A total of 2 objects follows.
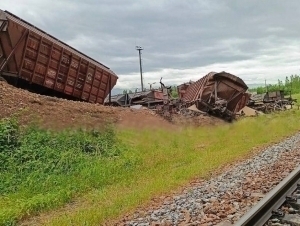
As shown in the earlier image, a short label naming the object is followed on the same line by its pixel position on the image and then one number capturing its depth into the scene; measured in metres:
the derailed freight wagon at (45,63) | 14.70
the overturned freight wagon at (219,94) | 22.22
